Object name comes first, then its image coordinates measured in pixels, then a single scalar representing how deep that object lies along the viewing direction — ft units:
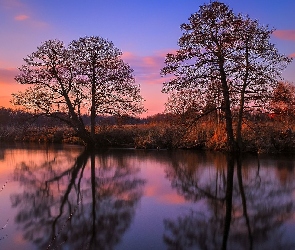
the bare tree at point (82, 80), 97.60
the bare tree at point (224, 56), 68.74
